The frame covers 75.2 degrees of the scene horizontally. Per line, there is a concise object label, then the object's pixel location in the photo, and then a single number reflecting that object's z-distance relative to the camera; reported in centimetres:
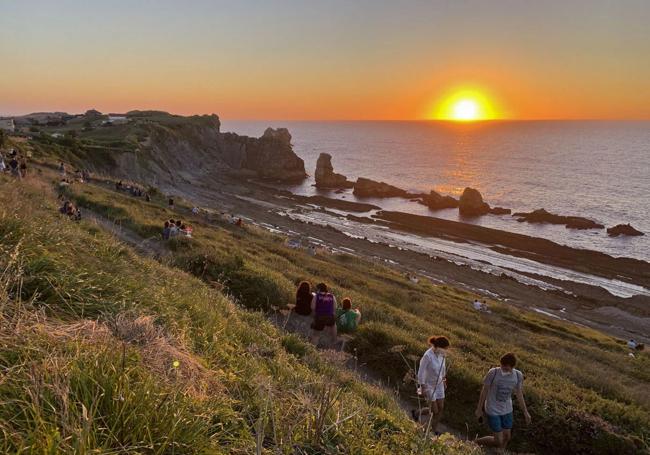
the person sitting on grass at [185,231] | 1928
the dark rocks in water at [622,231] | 6456
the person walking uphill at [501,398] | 748
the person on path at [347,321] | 1212
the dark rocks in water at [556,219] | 6975
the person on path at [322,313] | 1099
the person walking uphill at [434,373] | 770
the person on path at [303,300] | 1172
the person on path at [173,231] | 1862
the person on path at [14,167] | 2247
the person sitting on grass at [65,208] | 1592
